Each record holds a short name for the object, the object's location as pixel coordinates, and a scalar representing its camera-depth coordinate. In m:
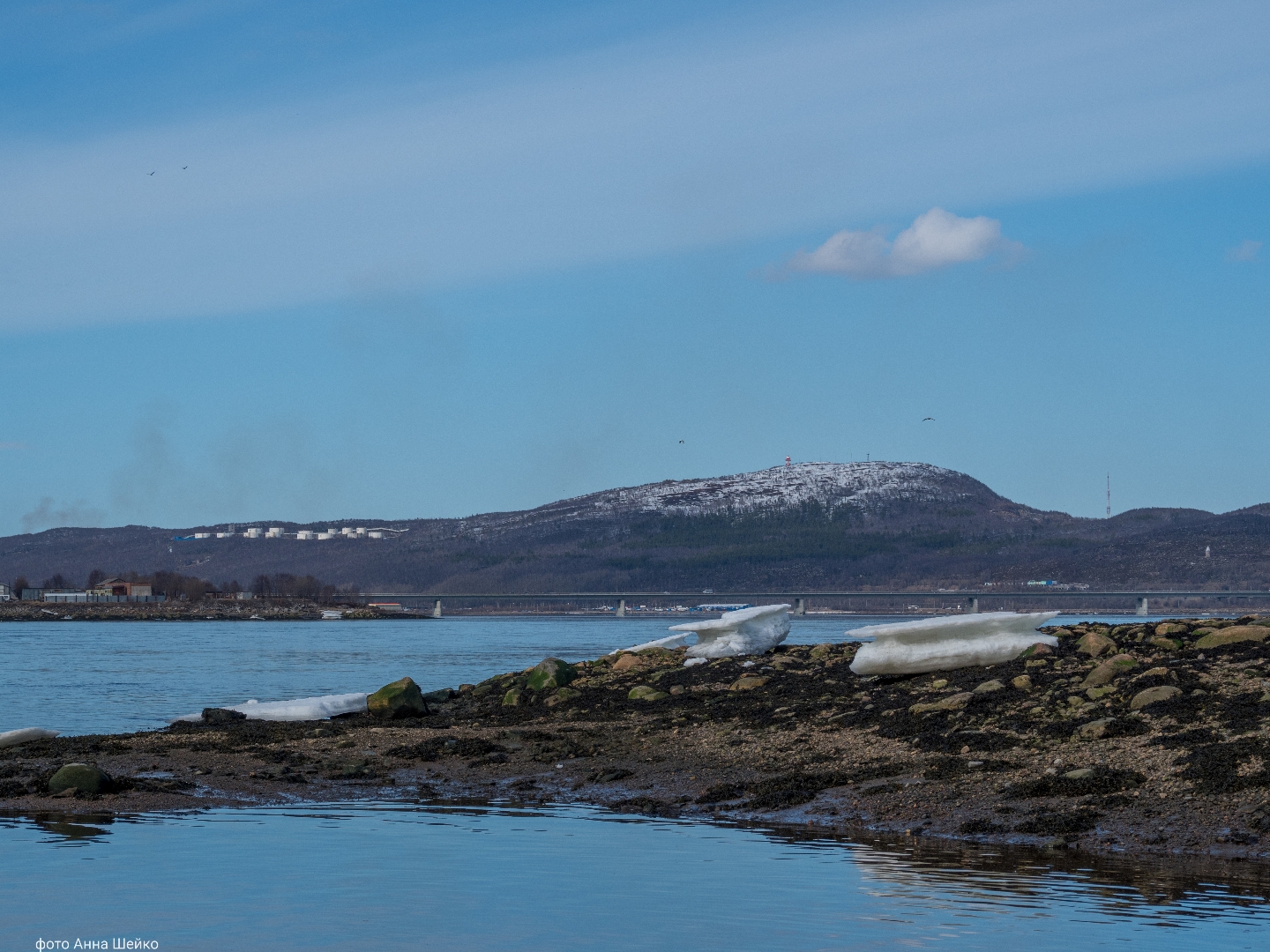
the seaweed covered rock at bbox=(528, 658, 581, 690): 35.41
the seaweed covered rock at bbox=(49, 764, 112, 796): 21.97
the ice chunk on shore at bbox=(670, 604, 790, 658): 38.28
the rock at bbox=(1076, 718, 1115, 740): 21.71
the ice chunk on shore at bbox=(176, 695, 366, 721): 32.12
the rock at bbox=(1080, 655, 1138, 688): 24.91
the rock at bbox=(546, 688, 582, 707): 33.56
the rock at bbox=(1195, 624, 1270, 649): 27.91
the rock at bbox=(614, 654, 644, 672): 39.31
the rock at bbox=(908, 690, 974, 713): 24.99
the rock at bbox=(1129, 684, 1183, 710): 22.83
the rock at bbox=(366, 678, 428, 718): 32.44
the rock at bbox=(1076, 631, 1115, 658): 28.48
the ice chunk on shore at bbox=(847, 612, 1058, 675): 28.75
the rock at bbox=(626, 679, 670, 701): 32.09
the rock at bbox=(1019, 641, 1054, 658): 28.70
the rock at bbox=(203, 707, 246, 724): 32.41
